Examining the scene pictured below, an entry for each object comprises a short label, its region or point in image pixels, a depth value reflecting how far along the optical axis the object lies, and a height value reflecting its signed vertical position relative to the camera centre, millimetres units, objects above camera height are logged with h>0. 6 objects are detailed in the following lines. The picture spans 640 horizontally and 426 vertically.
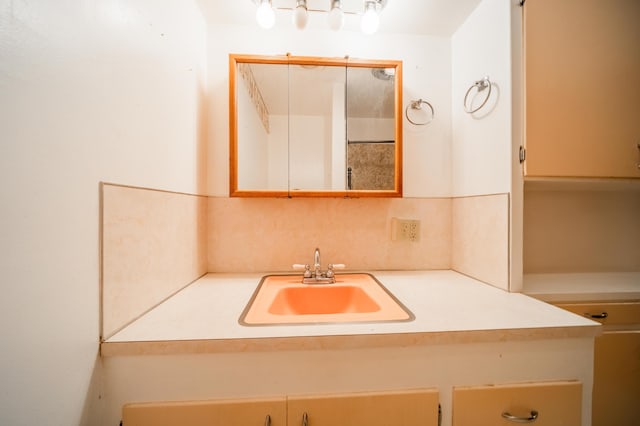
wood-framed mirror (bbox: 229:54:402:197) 1109 +374
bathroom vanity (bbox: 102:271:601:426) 571 -371
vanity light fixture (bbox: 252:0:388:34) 969 +812
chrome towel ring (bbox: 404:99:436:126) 1195 +502
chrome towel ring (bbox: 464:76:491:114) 977 +503
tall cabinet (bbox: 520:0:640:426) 868 +337
